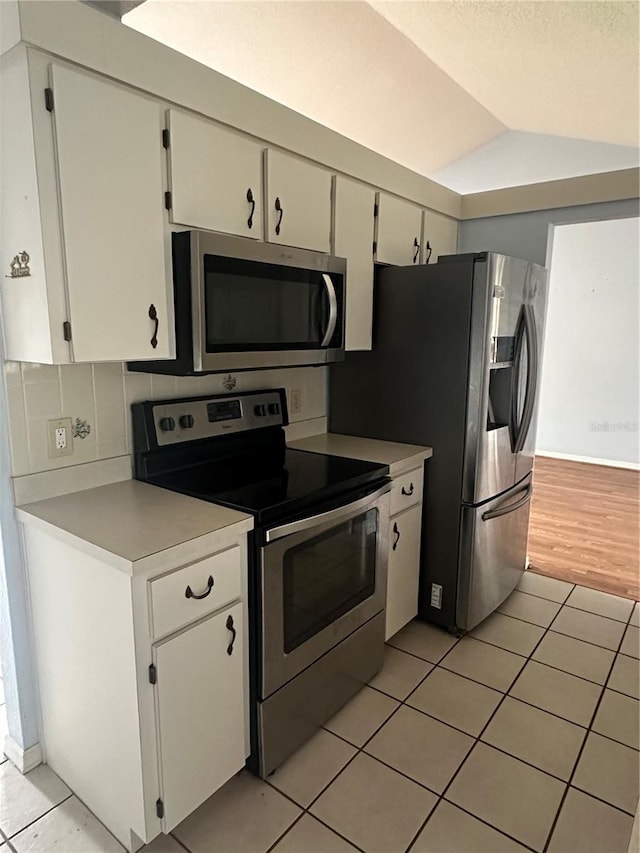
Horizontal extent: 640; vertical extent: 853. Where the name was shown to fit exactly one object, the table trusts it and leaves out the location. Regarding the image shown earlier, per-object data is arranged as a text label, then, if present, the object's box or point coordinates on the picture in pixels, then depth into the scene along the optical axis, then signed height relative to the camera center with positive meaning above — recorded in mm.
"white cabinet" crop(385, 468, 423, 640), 2295 -923
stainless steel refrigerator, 2303 -265
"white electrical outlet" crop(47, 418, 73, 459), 1682 -314
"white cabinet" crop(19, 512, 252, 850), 1347 -883
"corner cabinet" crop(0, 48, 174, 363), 1322 +306
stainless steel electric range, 1633 -669
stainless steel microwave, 1642 +104
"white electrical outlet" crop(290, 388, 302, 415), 2580 -302
